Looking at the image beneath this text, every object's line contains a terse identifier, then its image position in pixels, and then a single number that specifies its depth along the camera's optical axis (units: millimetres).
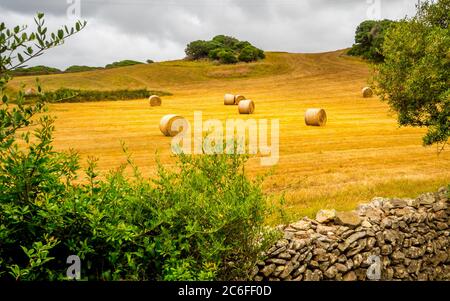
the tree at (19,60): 6473
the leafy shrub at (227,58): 102875
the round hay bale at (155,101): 57531
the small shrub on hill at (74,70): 103938
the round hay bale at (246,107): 46875
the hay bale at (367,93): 60062
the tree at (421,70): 16672
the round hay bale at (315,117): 38188
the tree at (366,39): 86600
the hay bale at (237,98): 57281
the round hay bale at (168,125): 33469
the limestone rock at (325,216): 13897
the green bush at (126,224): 7465
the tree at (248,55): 104750
